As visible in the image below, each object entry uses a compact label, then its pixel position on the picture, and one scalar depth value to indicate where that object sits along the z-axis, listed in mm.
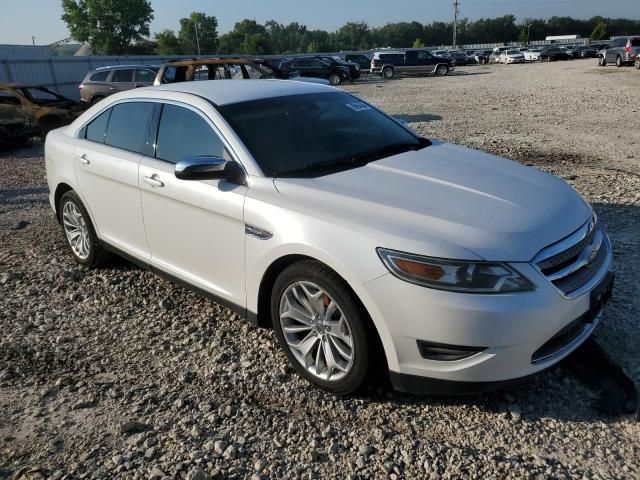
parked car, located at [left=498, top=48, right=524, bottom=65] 54625
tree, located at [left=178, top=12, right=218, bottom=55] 100938
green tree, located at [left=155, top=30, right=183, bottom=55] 87562
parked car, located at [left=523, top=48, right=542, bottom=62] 54625
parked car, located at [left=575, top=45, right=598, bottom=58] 54906
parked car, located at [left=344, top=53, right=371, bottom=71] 44469
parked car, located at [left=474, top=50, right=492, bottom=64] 58334
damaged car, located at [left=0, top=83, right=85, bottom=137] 13398
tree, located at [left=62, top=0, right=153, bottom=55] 88625
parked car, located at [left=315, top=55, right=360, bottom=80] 33216
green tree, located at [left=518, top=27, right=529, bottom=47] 108125
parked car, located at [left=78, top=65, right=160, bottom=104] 18078
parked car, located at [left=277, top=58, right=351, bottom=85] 31781
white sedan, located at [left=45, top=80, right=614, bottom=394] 2592
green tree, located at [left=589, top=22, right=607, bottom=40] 100375
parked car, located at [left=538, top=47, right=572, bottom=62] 53969
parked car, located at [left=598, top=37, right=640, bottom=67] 33281
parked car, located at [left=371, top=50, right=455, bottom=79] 39688
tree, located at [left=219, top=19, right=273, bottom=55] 92312
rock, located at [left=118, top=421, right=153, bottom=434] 2908
